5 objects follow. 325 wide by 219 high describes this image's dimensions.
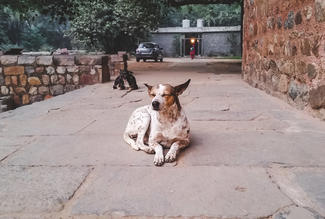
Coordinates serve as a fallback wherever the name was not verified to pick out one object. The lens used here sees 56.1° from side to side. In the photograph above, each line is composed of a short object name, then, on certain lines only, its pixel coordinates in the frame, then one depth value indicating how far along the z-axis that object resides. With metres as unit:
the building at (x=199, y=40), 34.57
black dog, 7.21
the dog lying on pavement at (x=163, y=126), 2.46
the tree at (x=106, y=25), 24.66
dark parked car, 24.16
